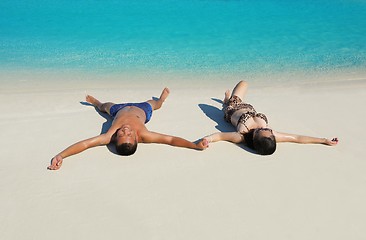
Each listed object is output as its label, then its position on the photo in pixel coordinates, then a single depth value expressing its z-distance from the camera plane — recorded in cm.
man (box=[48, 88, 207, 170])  484
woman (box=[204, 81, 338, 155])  497
